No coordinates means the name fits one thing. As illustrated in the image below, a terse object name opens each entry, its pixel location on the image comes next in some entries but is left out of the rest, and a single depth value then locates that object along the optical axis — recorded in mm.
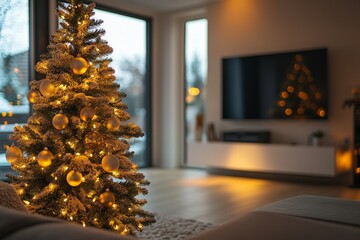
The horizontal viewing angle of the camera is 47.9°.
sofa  1095
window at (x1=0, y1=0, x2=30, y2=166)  4758
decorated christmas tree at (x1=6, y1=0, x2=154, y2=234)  2273
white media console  5117
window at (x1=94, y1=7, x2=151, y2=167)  6293
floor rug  2947
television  5387
